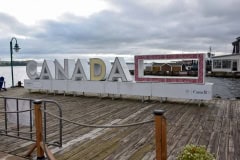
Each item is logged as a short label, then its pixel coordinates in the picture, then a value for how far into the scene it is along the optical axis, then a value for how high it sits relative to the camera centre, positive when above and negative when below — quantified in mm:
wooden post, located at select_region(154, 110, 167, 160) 2389 -795
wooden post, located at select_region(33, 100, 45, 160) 3468 -960
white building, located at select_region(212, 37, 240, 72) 36053 +2425
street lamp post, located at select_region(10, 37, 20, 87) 13553 +1980
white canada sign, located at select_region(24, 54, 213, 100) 7716 -301
